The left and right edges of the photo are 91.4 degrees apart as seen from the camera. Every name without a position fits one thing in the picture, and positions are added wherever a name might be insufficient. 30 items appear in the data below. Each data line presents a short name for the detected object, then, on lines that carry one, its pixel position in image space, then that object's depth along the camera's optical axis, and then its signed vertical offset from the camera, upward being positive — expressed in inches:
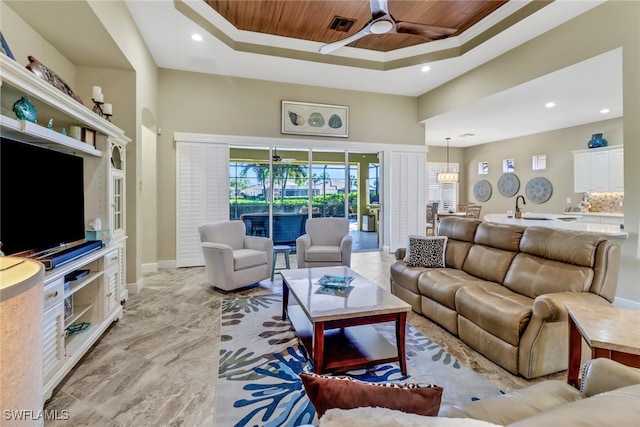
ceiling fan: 120.2 +75.0
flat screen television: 71.6 +2.6
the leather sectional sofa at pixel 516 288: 82.8 -27.5
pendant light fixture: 337.2 +30.5
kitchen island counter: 130.3 -10.2
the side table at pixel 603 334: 57.8 -25.2
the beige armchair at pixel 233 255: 151.6 -25.0
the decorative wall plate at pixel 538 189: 307.9 +15.7
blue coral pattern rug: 71.6 -46.5
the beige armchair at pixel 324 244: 178.7 -23.2
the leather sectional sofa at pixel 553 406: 26.0 -20.8
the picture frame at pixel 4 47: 79.4 +41.4
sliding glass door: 237.0 +15.4
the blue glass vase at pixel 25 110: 76.5 +24.2
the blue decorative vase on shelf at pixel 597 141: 256.1 +52.2
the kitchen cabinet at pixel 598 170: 243.9 +28.7
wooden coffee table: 82.1 -31.9
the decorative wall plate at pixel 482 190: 374.2 +17.9
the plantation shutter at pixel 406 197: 264.2 +7.2
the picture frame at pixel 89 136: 108.3 +25.0
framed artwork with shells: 232.5 +66.3
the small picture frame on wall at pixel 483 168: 376.1 +45.2
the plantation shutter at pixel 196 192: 209.6 +9.9
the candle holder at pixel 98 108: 123.5 +40.5
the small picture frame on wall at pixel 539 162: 310.8 +43.2
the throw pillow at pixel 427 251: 136.7 -20.5
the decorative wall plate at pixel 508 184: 340.5 +23.0
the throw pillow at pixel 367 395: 31.2 -19.3
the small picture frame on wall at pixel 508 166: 344.5 +44.0
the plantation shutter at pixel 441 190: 401.4 +19.9
